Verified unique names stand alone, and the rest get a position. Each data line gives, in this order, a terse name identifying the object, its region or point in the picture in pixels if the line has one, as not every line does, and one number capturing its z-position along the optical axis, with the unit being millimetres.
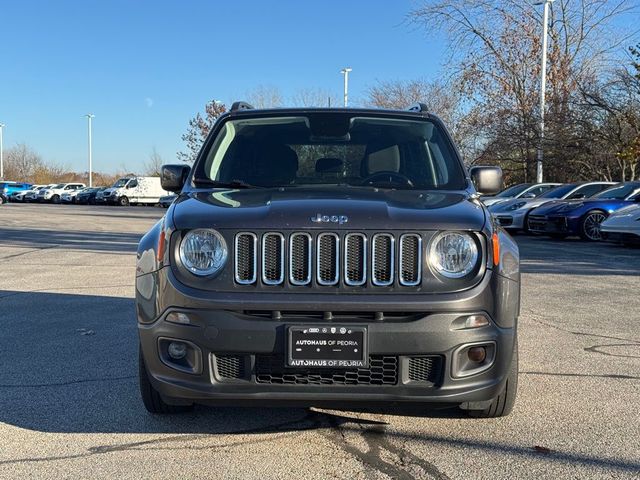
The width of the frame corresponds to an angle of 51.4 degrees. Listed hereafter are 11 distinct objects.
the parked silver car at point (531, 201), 19109
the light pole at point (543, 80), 28117
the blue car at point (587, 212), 16594
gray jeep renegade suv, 3209
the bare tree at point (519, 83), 29734
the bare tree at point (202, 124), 54625
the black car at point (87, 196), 53844
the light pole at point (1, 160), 82444
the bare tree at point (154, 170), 74162
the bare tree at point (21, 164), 92025
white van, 49000
